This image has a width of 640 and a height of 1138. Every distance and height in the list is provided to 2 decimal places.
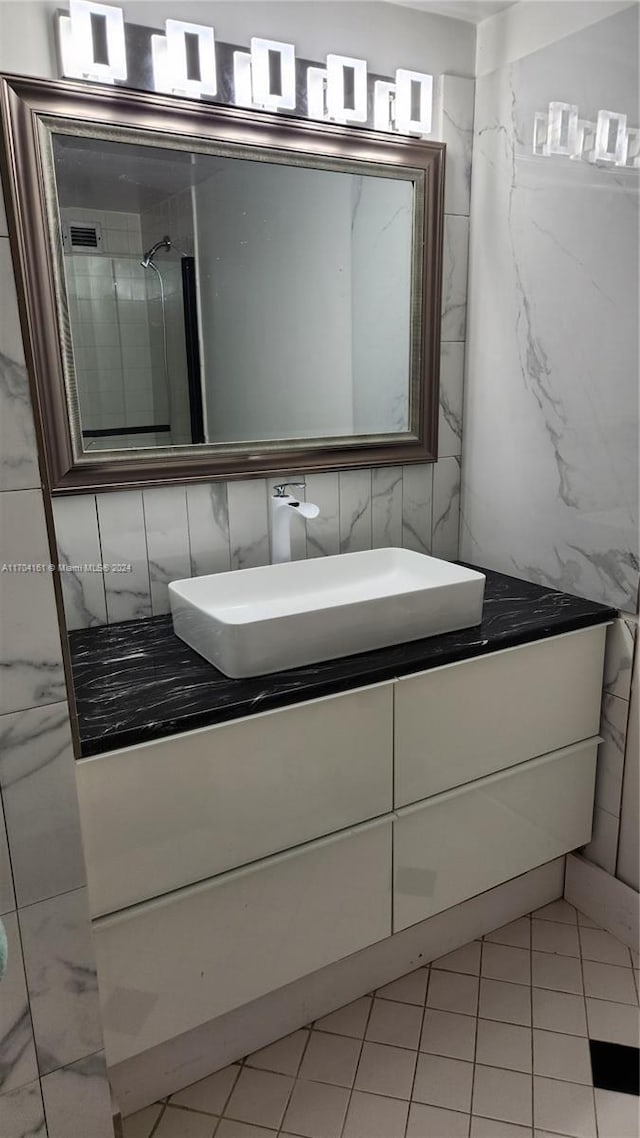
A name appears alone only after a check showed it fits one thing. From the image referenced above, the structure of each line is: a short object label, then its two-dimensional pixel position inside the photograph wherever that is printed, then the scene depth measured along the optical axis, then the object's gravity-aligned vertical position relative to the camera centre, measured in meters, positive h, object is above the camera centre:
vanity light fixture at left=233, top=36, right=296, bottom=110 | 1.65 +0.60
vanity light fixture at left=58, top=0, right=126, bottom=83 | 1.45 +0.60
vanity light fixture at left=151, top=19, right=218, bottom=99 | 1.55 +0.60
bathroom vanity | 1.31 -0.81
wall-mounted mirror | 1.54 +0.17
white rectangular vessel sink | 1.43 -0.51
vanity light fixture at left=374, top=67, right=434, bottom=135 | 1.84 +0.60
